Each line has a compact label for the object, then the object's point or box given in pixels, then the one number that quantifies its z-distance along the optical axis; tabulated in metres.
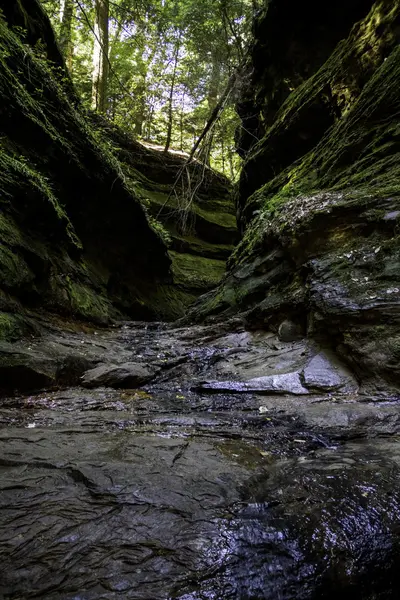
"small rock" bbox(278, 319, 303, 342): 4.94
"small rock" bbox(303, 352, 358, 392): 3.57
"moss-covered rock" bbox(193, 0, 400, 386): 3.91
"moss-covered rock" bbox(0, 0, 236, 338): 6.27
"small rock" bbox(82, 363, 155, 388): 4.36
